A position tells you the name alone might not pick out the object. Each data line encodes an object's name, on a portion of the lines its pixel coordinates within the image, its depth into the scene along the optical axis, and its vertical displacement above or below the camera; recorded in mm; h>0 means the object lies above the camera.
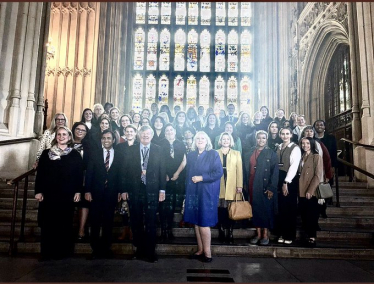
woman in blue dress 3512 -94
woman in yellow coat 3876 +52
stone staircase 3725 -695
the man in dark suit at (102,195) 3545 -159
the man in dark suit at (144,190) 3553 -91
